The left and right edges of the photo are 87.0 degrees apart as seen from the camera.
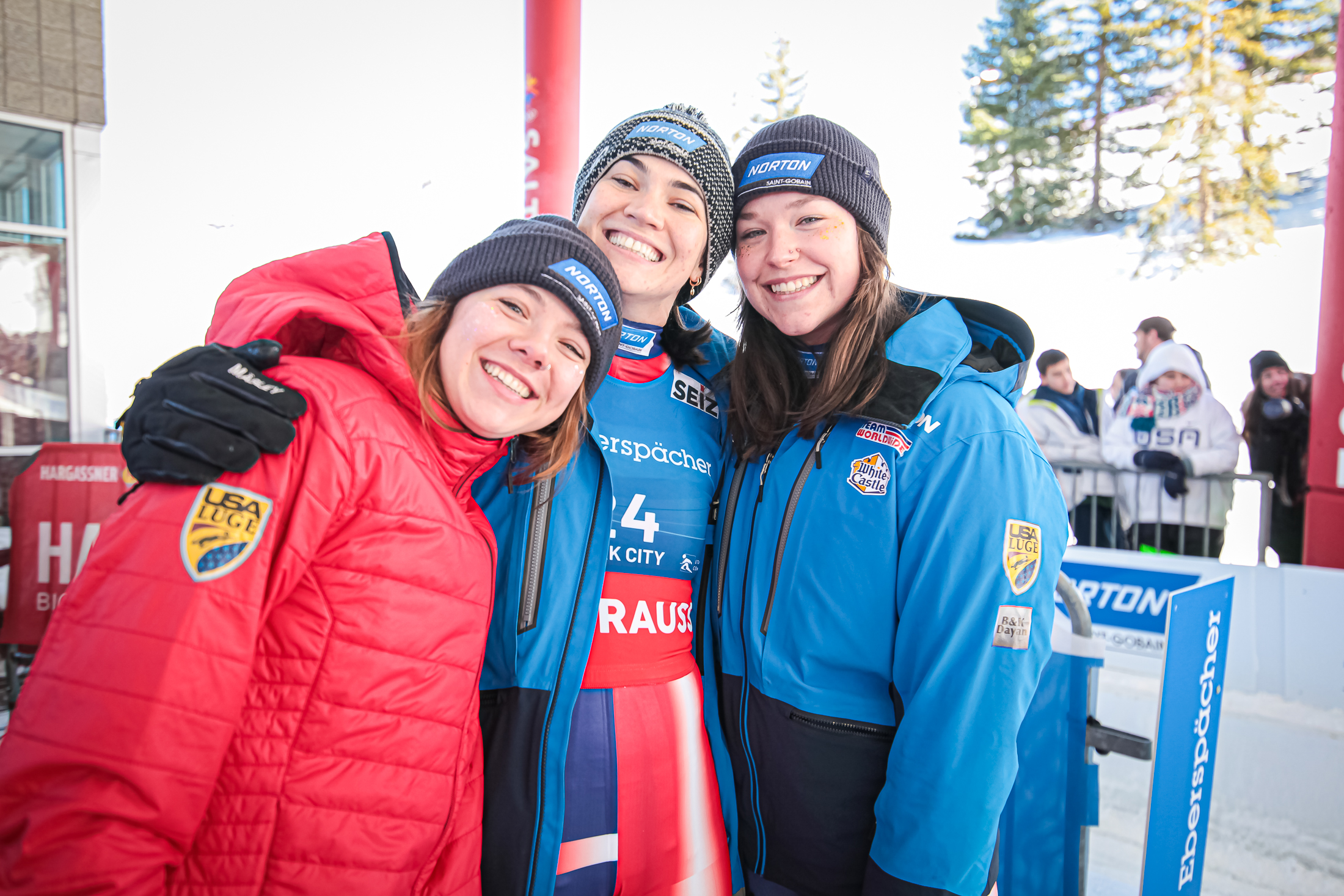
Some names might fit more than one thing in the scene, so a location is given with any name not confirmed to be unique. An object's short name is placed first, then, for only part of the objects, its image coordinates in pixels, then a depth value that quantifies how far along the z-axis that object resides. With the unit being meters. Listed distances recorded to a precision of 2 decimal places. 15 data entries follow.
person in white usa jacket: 5.76
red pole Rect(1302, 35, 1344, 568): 5.74
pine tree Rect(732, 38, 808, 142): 26.56
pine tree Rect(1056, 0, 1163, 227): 18.23
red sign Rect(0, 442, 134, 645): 3.91
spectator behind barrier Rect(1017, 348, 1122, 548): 6.38
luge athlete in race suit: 1.55
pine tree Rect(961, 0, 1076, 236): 19.98
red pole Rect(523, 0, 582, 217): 7.79
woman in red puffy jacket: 0.94
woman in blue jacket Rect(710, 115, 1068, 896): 1.42
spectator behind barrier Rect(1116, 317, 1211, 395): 6.97
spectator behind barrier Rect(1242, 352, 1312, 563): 6.51
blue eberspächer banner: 1.83
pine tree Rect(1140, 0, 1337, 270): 15.83
